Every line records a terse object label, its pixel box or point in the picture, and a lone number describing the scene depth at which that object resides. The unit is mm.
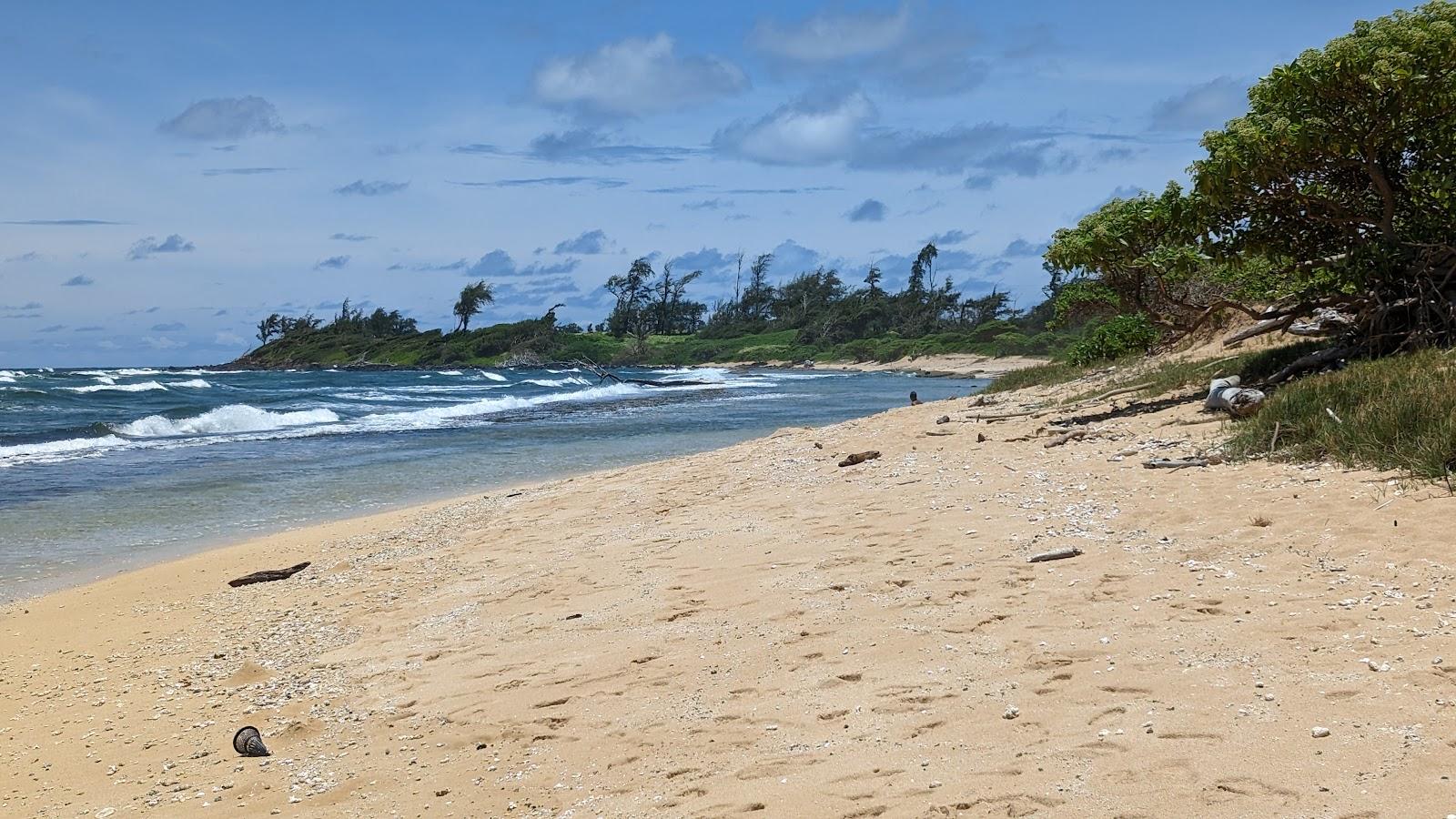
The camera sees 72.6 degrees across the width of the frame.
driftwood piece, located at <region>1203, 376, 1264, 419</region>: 10094
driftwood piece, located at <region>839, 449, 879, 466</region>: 11672
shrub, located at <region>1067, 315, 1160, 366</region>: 23078
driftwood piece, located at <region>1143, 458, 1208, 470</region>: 8352
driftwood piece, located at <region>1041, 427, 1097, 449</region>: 10890
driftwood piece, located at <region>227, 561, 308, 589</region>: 8734
